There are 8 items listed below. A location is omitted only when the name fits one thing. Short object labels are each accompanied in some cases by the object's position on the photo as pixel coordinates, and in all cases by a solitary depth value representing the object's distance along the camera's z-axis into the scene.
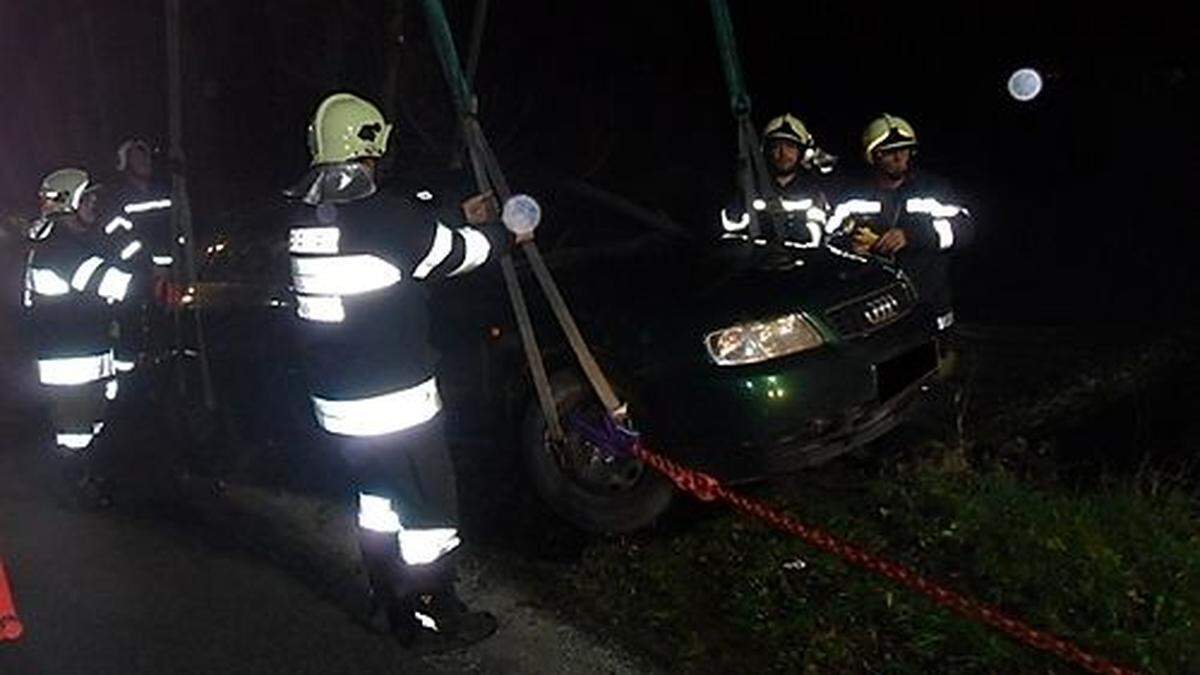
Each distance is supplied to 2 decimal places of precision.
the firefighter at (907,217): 5.82
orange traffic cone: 4.54
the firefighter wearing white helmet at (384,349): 4.17
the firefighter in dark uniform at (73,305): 6.41
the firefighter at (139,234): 6.70
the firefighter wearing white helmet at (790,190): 6.22
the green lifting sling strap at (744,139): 6.02
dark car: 4.91
